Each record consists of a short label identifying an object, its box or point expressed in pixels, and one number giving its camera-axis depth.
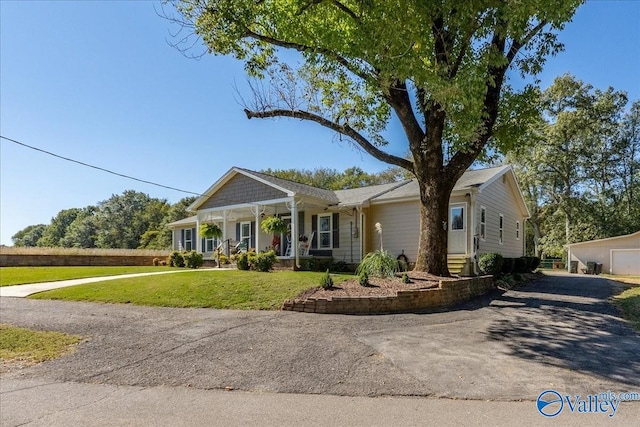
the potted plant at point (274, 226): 16.30
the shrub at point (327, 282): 9.86
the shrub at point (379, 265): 11.16
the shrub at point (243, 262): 15.11
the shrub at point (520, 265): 16.70
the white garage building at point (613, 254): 23.78
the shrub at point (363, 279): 10.07
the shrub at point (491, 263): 13.99
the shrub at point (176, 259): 19.52
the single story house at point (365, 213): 15.09
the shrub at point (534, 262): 18.88
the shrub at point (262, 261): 14.59
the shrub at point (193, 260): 18.70
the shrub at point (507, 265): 15.53
